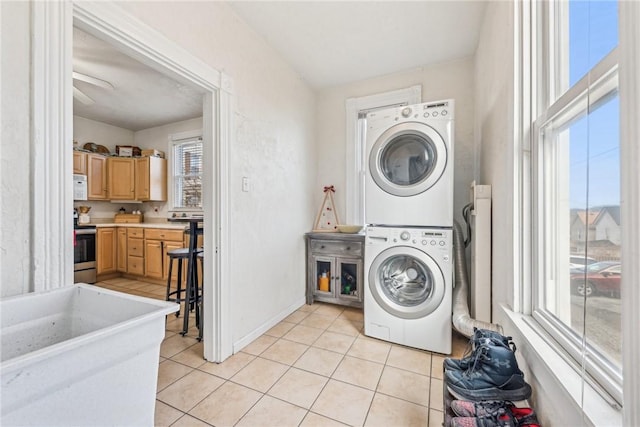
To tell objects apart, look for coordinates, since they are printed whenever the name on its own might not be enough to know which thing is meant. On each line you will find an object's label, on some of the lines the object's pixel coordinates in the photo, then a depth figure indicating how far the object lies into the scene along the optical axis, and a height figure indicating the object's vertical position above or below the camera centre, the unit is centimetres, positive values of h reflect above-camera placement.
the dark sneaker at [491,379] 98 -66
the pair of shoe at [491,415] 90 -72
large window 71 +10
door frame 93 +46
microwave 376 +37
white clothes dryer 196 +38
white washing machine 193 -59
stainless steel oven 363 -59
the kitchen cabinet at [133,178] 423 +57
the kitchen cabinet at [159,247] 363 -50
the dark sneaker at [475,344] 110 -58
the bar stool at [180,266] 219 -49
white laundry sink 43 -30
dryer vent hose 167 -63
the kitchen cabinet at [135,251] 389 -59
